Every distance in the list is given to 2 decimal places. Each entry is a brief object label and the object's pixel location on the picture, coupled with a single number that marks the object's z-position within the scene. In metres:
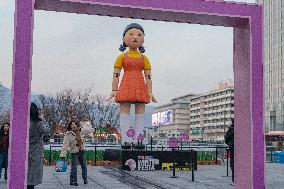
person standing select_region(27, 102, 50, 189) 7.29
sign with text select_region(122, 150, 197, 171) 16.02
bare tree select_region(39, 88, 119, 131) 60.97
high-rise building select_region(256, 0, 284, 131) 92.81
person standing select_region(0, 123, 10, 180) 11.12
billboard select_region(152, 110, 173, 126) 120.81
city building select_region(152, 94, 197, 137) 145.88
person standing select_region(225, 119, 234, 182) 11.60
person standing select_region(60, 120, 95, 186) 10.71
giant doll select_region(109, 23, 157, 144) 17.17
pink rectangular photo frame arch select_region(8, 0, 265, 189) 6.64
